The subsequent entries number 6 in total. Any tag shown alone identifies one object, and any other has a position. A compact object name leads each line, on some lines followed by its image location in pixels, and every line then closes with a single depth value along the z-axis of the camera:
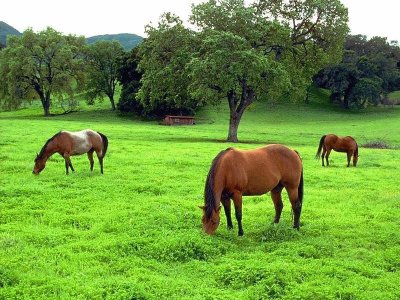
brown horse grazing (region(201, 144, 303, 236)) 9.20
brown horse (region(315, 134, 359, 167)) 21.00
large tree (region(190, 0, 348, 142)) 31.28
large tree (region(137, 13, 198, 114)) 34.16
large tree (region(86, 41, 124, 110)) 64.56
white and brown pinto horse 15.66
